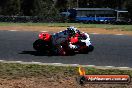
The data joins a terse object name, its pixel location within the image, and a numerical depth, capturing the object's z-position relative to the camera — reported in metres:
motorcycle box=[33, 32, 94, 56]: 13.42
